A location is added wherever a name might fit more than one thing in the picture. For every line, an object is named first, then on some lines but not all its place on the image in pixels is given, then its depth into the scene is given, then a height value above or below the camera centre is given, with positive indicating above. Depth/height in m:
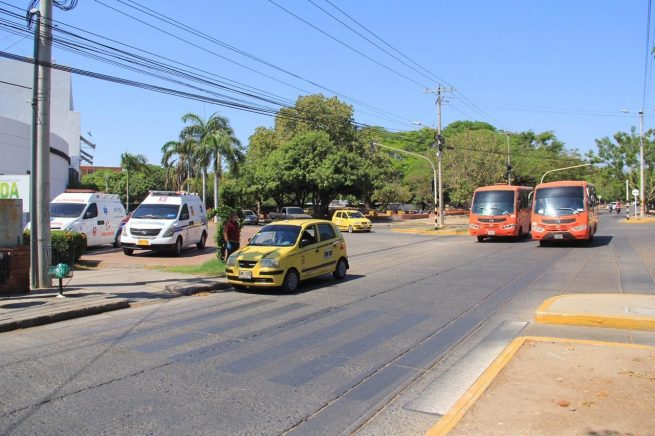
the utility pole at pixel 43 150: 12.16 +1.44
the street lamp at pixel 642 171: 49.36 +4.10
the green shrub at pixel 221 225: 16.23 -0.29
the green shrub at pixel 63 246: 15.26 -0.86
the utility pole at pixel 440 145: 39.11 +5.03
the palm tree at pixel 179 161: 56.03 +5.83
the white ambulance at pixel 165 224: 19.75 -0.34
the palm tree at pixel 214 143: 46.34 +6.03
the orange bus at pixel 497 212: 27.14 +0.20
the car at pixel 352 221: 39.70 -0.40
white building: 39.25 +10.64
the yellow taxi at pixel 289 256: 12.16 -0.95
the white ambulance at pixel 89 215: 20.30 +0.00
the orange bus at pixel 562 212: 23.39 +0.18
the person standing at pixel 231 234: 15.84 -0.54
